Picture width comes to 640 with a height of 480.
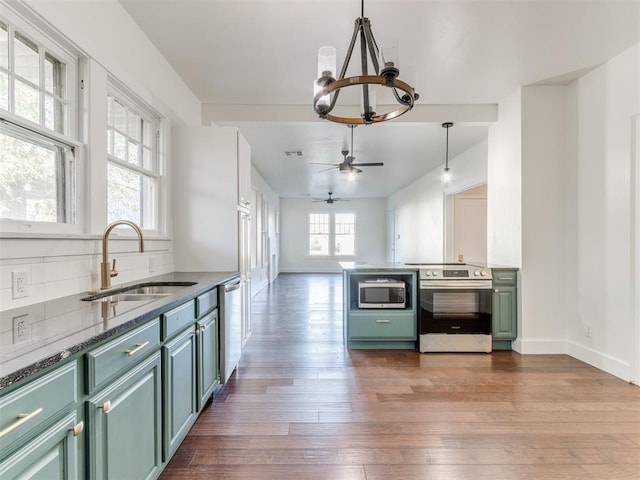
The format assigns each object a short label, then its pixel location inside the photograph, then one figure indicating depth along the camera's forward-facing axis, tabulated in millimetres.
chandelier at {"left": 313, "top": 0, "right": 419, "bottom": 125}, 1487
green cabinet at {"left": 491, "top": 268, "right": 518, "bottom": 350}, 3414
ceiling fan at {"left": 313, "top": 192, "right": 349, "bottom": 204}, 9231
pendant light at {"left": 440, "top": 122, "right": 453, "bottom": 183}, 4488
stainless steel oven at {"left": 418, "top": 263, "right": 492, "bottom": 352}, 3430
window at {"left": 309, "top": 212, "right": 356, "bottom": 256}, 11430
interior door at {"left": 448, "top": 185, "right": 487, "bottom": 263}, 6125
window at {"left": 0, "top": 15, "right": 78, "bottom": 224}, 1441
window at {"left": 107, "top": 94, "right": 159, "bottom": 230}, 2240
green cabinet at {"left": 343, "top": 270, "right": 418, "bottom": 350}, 3520
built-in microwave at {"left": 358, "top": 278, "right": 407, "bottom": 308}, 3539
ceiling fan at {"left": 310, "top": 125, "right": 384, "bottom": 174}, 4555
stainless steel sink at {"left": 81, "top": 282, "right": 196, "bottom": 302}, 1799
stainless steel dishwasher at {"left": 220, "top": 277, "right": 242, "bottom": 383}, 2438
